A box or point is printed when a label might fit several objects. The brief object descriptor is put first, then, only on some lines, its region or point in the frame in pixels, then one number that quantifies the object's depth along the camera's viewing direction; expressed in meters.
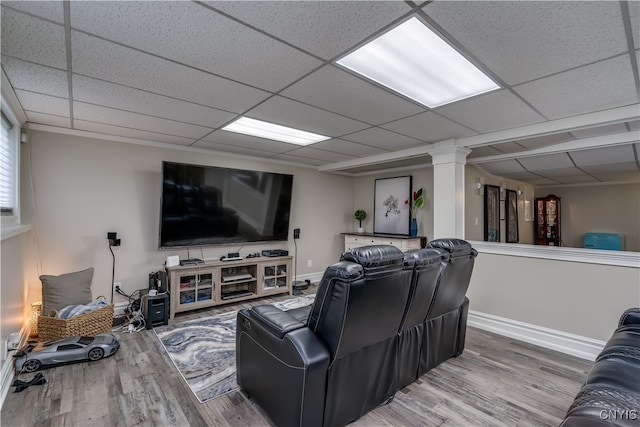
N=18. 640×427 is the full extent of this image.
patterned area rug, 2.21
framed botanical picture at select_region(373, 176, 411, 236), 5.13
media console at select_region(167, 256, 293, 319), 3.63
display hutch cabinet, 7.11
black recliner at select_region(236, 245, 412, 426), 1.55
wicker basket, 2.67
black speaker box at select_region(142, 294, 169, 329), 3.26
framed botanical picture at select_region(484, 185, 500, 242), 4.77
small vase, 4.83
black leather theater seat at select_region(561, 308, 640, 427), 0.85
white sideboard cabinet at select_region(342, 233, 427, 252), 4.68
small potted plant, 5.86
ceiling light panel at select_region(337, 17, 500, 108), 1.59
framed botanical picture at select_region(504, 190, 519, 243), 5.50
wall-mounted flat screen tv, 3.72
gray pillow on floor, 2.90
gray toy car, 2.32
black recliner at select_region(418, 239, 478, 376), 2.29
